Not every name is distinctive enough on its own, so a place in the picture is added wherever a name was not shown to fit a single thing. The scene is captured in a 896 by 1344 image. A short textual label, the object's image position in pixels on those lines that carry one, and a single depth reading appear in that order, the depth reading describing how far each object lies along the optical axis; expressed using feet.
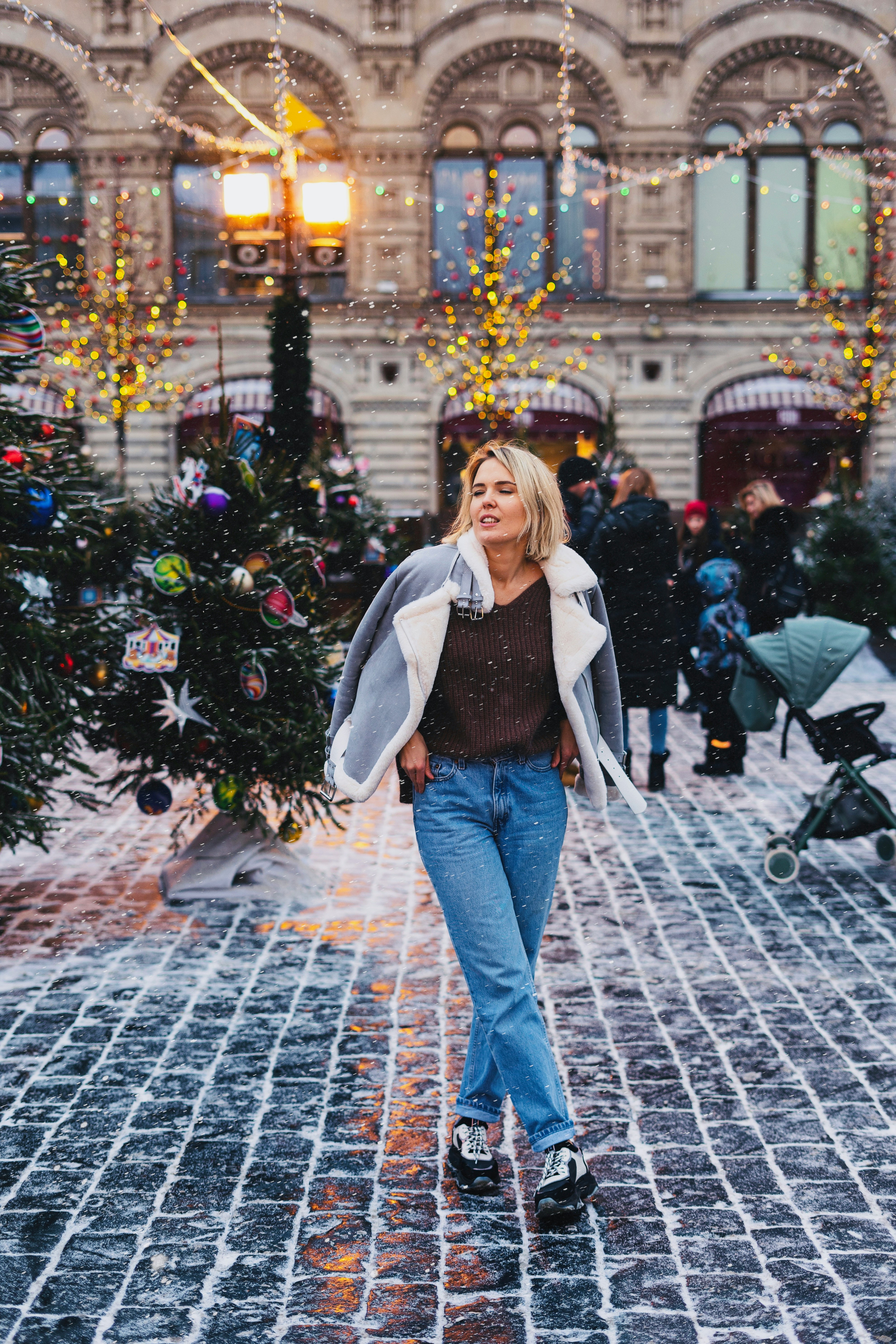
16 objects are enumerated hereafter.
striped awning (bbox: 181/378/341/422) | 90.63
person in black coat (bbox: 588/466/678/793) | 27.73
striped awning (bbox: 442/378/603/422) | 88.74
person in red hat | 32.48
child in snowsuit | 29.89
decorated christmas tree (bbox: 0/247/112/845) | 18.42
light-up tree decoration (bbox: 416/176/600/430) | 82.99
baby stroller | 21.95
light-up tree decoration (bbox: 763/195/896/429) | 82.94
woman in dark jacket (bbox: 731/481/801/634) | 29.48
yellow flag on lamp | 37.04
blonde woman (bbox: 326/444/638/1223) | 11.68
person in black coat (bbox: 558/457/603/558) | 29.73
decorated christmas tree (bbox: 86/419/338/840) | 20.26
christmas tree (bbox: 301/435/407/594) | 43.42
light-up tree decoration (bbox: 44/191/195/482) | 79.82
